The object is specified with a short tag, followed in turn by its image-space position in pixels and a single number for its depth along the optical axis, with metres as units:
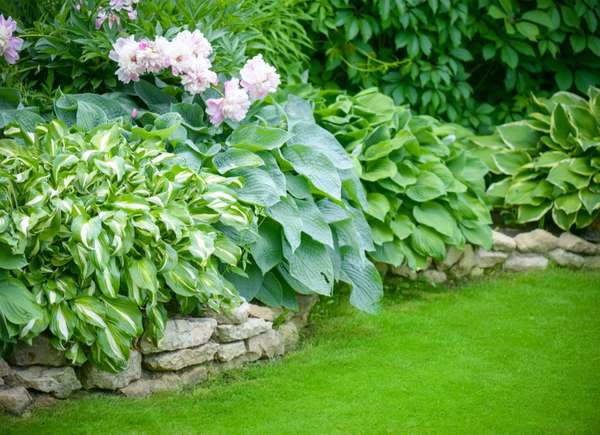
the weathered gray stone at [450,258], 10.50
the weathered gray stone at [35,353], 6.80
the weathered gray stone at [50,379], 6.80
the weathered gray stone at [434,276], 10.45
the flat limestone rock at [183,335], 7.21
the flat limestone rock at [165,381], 7.22
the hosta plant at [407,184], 9.74
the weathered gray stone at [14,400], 6.69
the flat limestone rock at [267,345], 7.96
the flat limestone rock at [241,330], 7.71
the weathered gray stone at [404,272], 10.32
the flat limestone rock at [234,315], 7.71
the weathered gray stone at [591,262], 11.00
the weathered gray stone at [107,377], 7.02
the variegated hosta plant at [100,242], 6.45
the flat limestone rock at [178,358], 7.26
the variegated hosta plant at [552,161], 10.99
